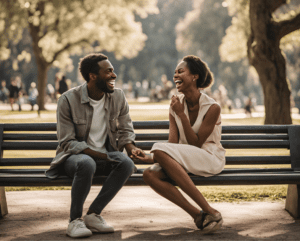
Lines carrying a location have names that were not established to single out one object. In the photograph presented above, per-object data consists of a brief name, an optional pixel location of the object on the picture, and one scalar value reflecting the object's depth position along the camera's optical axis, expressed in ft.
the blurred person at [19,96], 77.43
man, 12.32
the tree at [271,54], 41.73
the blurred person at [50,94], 128.77
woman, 12.31
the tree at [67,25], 70.13
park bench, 13.48
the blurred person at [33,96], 79.66
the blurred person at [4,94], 117.13
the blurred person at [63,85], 70.49
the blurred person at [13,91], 80.64
